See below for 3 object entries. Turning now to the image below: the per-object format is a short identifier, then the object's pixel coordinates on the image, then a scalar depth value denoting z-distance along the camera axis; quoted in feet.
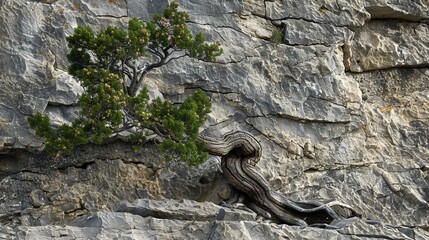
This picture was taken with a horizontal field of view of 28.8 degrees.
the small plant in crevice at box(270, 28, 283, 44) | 52.70
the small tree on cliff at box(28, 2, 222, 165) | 39.91
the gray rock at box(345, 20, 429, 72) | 56.08
